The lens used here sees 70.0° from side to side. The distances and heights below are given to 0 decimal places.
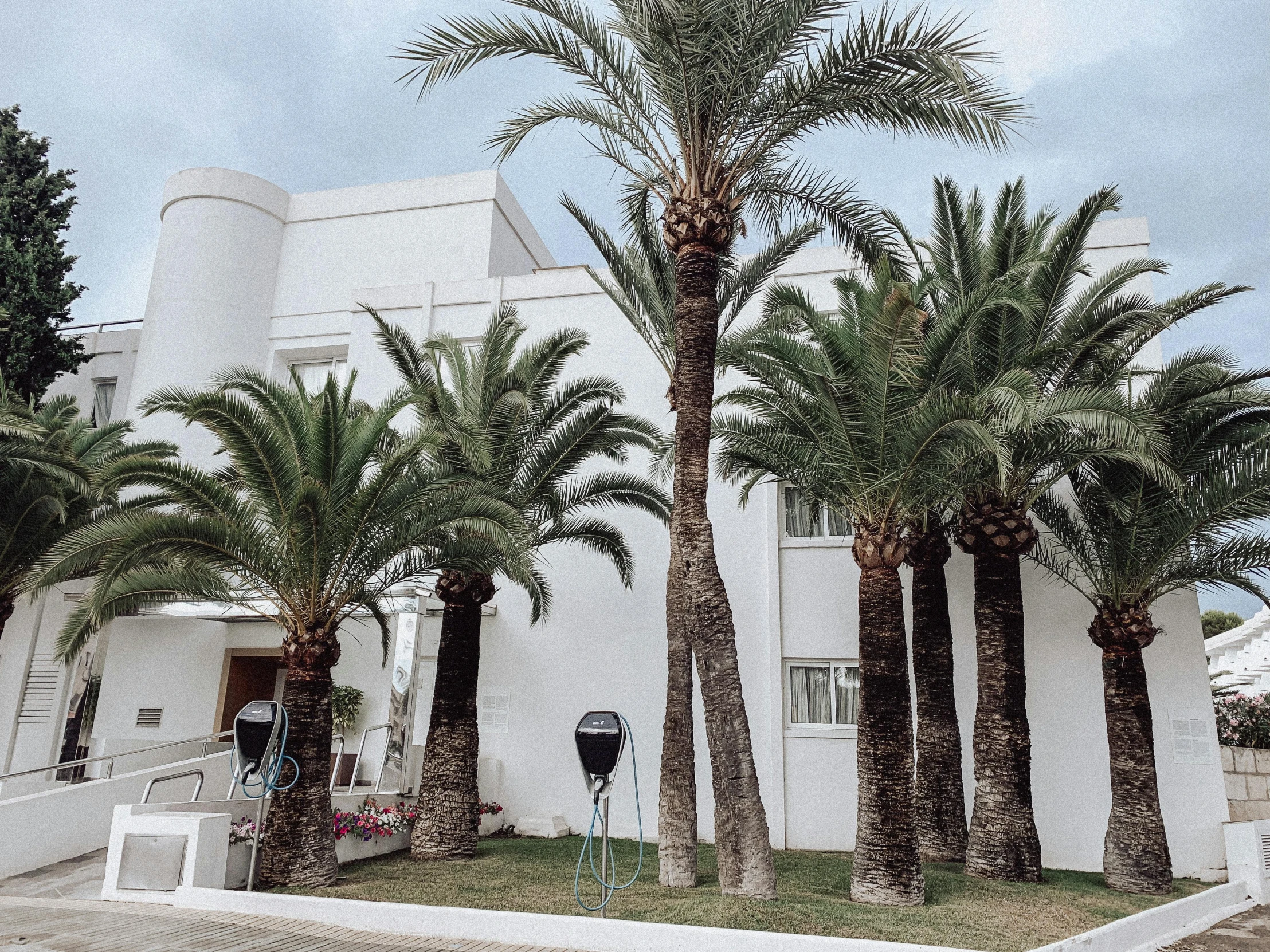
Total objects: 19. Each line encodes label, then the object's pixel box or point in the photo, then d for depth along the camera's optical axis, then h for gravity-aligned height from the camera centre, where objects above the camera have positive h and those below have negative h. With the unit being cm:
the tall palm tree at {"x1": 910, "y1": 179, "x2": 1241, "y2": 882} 1108 +452
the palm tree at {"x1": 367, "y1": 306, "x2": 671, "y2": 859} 1210 +341
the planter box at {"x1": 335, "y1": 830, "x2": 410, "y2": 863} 1155 -179
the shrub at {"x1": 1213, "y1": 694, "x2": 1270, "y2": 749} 1381 +20
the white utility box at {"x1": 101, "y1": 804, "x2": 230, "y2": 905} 902 -150
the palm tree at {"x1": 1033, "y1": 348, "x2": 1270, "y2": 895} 1129 +244
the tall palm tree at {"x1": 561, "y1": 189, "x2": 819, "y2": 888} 1027 +591
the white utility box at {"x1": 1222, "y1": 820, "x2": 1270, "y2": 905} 1183 -155
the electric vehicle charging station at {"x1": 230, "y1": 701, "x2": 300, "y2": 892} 922 -37
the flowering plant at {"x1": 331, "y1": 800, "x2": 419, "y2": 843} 1170 -146
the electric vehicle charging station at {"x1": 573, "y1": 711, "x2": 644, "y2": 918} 784 -29
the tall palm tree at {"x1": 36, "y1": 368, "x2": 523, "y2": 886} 977 +182
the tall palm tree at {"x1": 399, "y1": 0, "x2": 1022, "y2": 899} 931 +656
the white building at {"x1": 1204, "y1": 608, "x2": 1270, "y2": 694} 2025 +182
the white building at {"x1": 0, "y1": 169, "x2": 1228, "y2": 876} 1375 +153
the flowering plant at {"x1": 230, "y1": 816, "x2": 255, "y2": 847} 1002 -139
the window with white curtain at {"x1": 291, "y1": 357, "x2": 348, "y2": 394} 2019 +737
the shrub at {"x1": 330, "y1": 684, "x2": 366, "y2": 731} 1612 +1
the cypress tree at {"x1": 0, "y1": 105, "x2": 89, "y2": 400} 1908 +903
